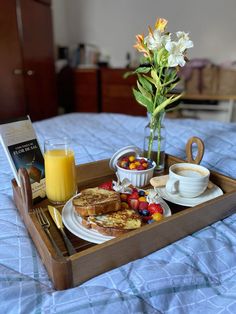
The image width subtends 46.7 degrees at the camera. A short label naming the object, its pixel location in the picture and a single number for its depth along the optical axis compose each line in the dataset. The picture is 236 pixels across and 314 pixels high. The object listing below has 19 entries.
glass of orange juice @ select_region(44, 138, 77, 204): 0.80
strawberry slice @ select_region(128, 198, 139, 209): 0.74
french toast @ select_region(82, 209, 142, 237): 0.63
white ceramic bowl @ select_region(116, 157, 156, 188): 0.91
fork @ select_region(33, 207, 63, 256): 0.63
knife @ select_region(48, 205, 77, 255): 0.60
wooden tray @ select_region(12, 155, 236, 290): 0.54
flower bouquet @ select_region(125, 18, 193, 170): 0.78
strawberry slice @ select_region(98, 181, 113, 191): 0.80
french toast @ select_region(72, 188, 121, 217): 0.68
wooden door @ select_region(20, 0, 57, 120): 2.86
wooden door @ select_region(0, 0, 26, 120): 2.62
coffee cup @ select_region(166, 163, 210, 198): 0.79
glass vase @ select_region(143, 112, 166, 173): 0.97
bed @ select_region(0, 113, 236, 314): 0.50
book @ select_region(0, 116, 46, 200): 0.79
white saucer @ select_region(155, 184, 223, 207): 0.81
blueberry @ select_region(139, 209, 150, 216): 0.71
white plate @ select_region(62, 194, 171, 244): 0.63
